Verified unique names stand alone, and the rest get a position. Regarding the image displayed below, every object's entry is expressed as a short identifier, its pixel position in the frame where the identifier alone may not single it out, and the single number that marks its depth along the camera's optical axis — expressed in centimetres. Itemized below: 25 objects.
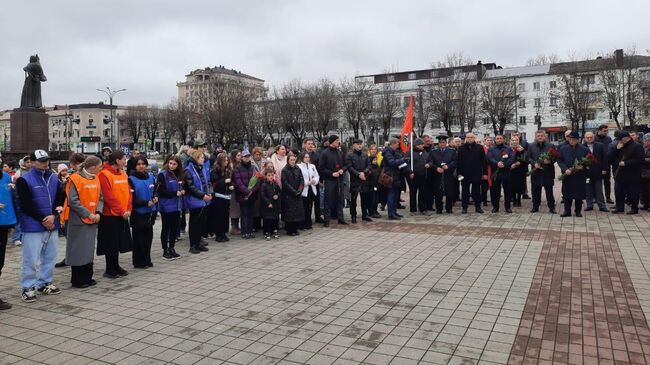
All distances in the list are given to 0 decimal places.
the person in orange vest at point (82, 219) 651
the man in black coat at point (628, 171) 1170
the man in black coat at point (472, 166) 1238
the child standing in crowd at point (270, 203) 993
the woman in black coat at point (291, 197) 1020
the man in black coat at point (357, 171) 1152
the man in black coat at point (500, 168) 1258
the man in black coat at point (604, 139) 1282
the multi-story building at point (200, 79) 13888
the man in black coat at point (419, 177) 1274
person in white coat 1079
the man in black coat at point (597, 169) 1242
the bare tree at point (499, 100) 5266
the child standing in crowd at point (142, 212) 760
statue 2411
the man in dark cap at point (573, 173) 1145
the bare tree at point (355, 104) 6069
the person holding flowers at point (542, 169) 1203
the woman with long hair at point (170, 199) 816
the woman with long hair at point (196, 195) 866
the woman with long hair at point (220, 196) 998
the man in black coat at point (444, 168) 1255
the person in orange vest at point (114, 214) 702
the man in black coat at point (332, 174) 1125
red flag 1344
